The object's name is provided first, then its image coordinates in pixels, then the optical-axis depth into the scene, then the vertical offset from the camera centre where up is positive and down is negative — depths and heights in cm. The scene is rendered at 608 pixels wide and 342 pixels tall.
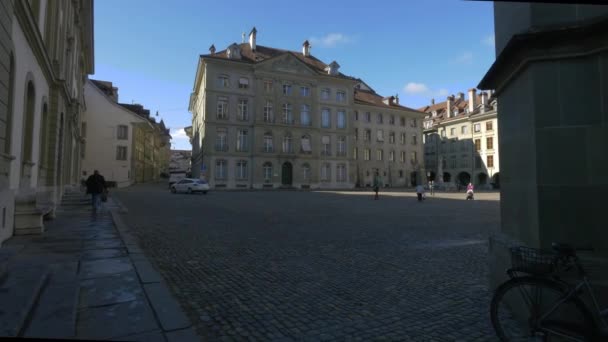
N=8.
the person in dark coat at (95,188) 1316 -16
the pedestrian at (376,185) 2510 -10
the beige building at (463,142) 6141 +781
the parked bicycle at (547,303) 271 -98
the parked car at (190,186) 3216 -21
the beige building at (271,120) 4512 +856
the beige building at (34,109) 712 +216
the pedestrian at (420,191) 2308 -47
